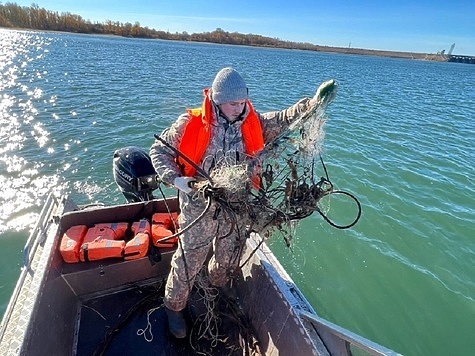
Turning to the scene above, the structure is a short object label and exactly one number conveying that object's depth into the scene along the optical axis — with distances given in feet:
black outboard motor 14.23
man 7.79
